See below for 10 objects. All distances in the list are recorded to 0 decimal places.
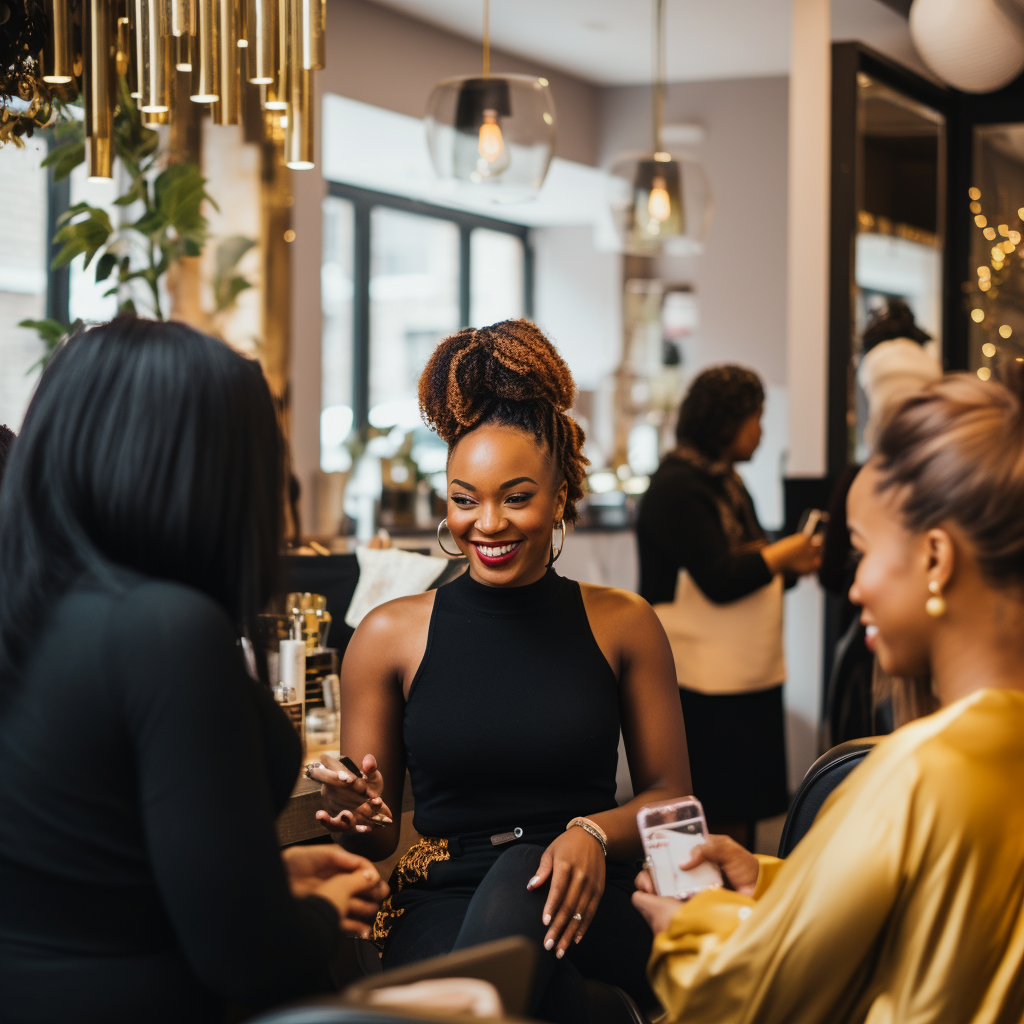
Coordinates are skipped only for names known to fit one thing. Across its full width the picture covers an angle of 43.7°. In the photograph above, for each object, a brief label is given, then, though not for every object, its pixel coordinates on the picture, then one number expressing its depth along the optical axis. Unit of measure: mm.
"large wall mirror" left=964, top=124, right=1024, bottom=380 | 5285
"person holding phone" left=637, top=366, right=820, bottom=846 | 3461
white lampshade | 4277
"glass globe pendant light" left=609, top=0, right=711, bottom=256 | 4871
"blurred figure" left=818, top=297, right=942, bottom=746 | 3662
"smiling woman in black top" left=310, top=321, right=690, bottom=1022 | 1596
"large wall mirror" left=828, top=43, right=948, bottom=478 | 4535
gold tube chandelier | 2000
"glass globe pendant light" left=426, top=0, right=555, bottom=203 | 3352
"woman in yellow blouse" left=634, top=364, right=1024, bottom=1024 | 1031
